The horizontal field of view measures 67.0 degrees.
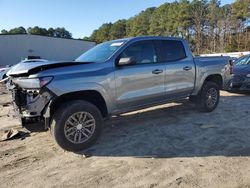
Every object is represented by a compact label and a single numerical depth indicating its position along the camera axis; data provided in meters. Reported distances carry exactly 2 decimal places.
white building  24.30
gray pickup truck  3.12
